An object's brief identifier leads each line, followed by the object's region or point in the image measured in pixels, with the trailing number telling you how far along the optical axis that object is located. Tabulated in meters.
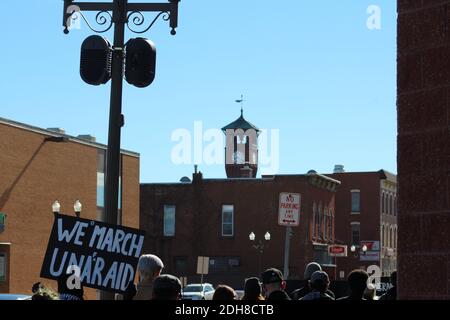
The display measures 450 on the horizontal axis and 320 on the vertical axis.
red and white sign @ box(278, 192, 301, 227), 23.25
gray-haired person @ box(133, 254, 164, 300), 7.84
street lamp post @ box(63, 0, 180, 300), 9.73
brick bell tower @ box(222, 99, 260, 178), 83.00
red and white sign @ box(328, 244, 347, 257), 49.31
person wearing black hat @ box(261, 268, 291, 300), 8.95
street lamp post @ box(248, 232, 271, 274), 67.38
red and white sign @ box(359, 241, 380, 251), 74.19
